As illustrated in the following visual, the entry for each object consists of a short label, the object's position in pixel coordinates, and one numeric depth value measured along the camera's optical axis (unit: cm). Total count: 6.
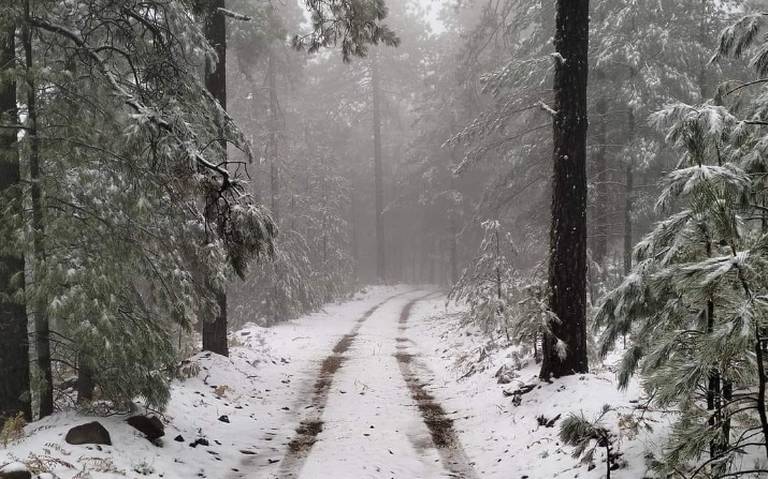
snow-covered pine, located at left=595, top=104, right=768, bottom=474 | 312
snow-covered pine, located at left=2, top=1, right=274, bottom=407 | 587
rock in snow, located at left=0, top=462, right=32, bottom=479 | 451
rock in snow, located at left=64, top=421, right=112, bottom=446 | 584
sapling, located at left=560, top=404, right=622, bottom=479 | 514
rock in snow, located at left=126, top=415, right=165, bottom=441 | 665
